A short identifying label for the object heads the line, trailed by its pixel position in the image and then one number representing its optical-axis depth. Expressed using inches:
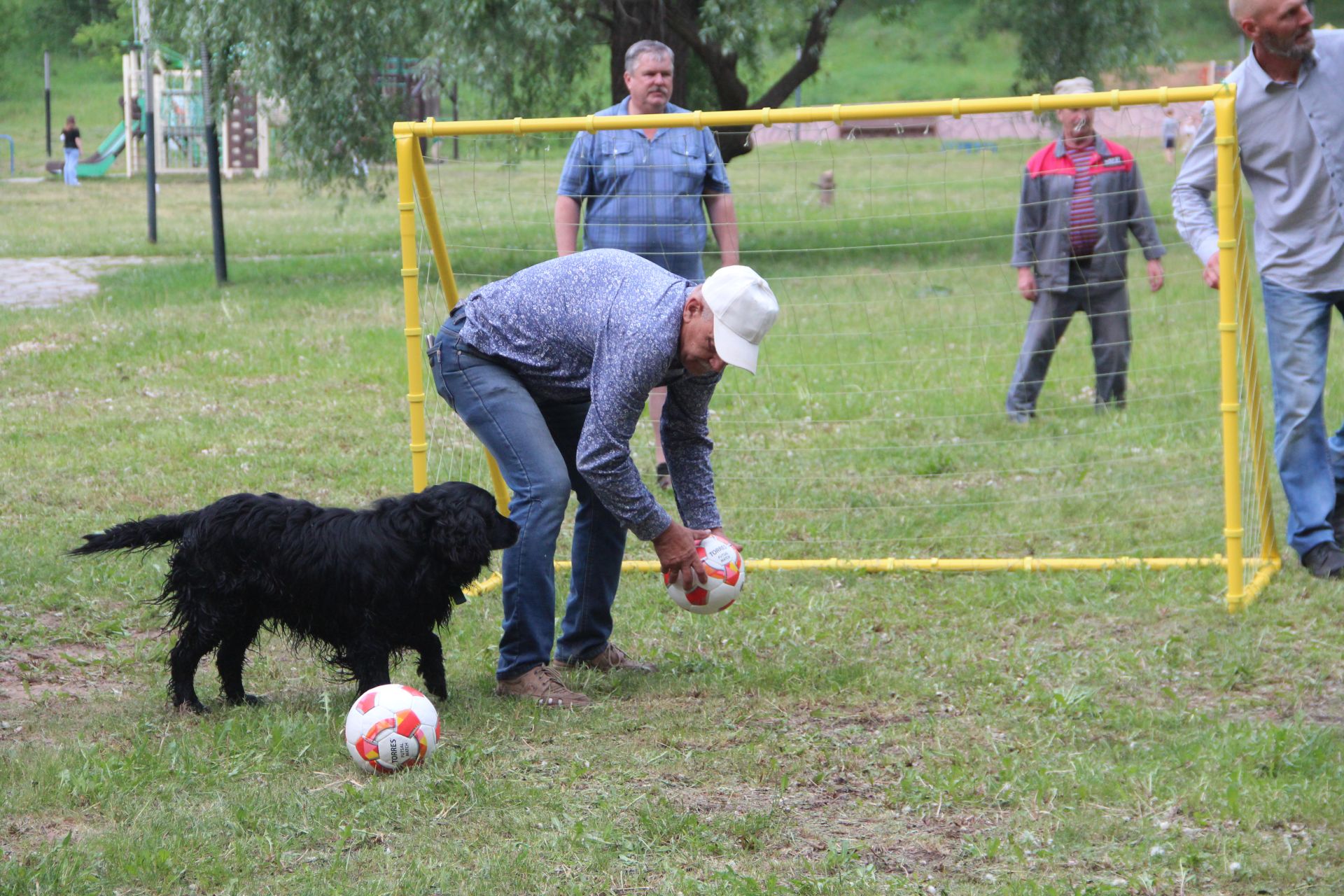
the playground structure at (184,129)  1266.0
